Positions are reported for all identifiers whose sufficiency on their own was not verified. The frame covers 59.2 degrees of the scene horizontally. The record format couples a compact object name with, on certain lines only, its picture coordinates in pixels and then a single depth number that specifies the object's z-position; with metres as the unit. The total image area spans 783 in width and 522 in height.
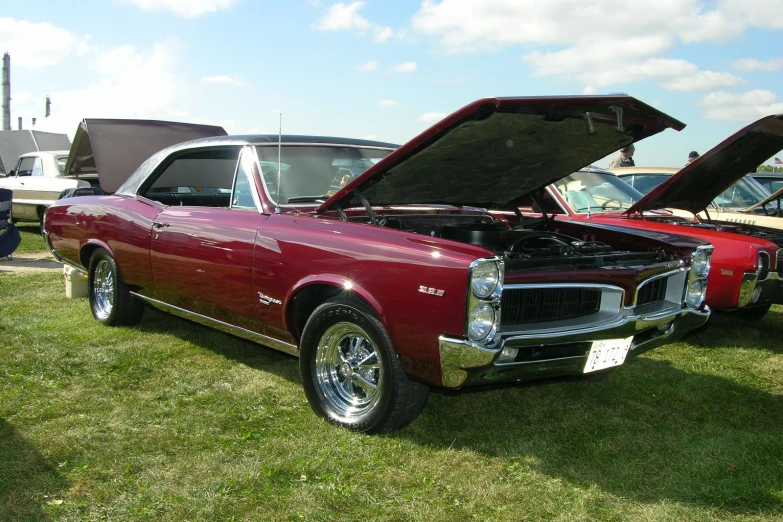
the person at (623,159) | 9.48
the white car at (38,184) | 12.20
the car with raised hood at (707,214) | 4.86
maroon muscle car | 2.93
